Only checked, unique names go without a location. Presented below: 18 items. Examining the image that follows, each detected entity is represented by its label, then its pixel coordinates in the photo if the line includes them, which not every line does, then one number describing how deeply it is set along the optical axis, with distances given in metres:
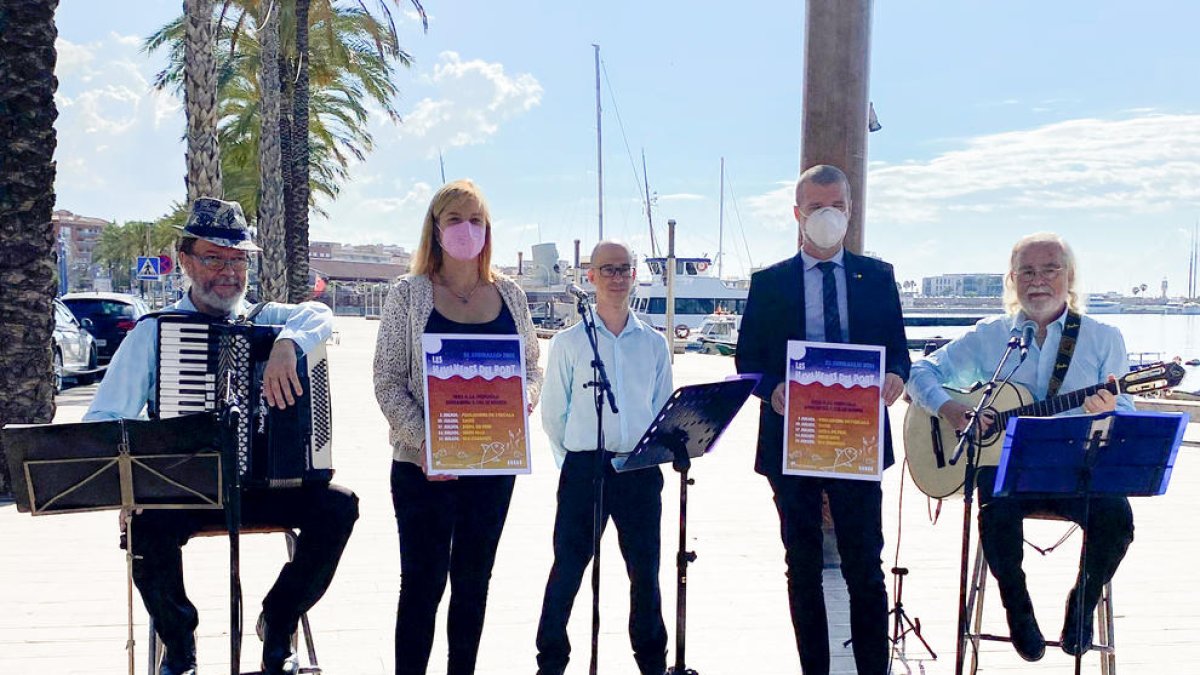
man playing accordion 3.83
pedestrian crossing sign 26.69
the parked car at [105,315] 18.92
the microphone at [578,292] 3.63
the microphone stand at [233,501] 3.36
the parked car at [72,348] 15.62
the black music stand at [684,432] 3.52
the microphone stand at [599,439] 3.70
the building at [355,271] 73.87
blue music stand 3.52
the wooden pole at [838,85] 6.15
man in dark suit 3.90
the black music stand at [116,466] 3.23
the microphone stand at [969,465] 3.54
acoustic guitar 3.97
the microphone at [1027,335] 3.74
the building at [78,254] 134.62
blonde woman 3.75
